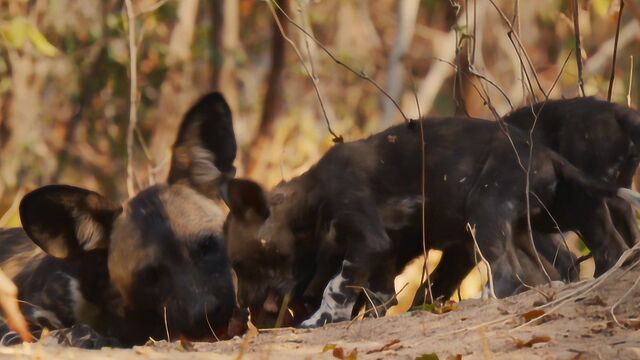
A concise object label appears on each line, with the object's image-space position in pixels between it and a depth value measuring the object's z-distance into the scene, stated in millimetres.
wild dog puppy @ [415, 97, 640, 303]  11633
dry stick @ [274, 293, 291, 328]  11870
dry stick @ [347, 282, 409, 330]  9920
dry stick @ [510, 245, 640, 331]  8883
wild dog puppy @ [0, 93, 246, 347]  10398
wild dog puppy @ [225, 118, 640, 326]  11609
